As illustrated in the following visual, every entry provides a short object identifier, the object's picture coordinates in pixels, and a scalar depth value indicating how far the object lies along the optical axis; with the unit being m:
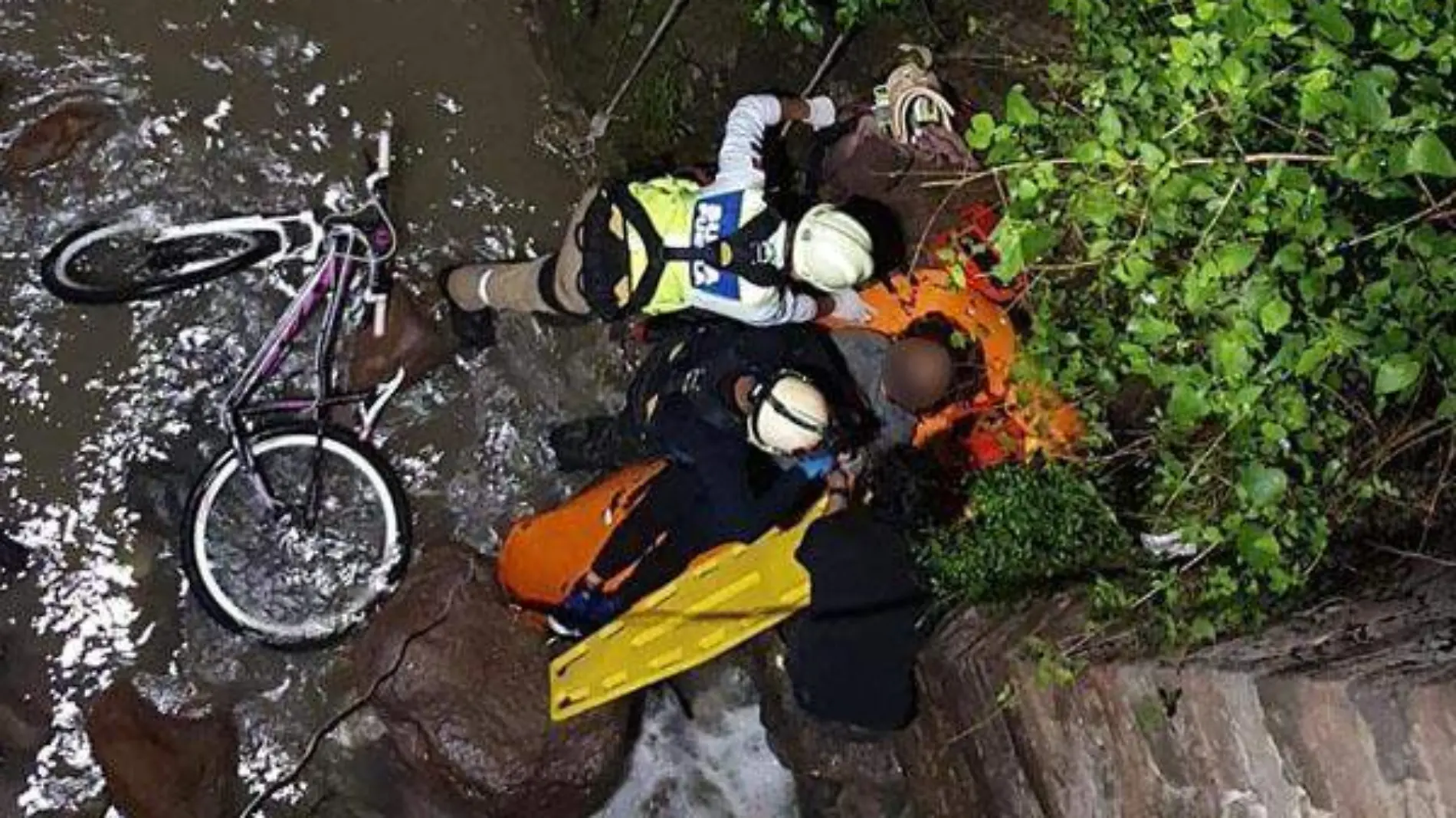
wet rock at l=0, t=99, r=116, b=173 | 5.98
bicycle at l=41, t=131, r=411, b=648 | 5.92
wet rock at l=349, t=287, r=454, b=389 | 6.21
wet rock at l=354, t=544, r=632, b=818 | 6.05
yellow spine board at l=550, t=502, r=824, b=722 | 4.96
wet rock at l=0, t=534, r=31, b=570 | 5.91
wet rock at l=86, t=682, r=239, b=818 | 5.87
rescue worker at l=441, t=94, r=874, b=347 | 4.74
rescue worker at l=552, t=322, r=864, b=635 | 4.57
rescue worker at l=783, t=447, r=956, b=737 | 4.72
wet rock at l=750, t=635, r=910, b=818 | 6.11
